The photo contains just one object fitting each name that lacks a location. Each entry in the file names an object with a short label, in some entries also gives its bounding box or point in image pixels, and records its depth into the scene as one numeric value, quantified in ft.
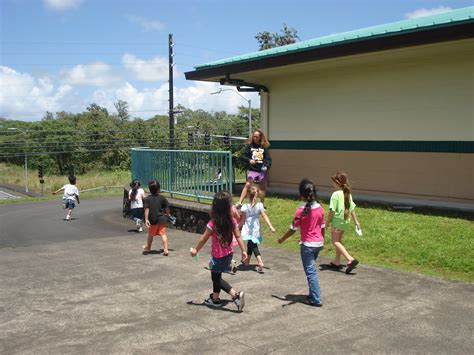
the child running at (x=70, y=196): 52.31
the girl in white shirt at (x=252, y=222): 24.72
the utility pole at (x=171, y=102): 123.80
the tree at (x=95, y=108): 339.77
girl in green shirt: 23.43
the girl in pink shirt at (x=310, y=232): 18.75
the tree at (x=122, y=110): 365.42
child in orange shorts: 30.09
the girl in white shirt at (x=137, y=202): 39.11
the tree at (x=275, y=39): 176.04
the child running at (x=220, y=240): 18.65
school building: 34.14
